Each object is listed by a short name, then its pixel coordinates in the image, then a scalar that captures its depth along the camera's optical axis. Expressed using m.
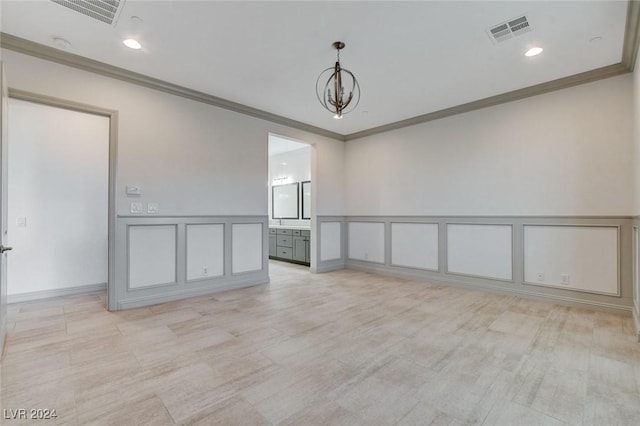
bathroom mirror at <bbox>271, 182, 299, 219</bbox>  7.77
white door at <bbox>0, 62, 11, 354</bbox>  2.31
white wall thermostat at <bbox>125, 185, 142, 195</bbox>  3.56
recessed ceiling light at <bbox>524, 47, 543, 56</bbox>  3.00
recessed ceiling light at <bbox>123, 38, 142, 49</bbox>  2.89
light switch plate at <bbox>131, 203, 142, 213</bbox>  3.60
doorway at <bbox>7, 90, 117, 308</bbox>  3.91
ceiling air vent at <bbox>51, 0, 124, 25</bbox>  2.38
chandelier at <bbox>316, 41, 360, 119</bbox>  2.88
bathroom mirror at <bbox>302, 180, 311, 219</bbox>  7.42
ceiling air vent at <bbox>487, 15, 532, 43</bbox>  2.60
